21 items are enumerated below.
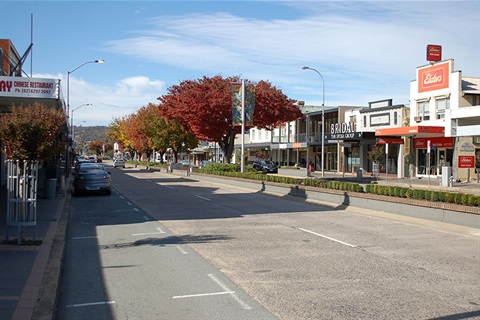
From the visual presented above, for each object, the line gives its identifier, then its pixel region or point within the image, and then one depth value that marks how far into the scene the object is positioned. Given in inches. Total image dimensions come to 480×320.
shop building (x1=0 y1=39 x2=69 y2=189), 582.2
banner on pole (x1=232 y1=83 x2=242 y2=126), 1304.1
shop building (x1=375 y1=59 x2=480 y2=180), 1444.4
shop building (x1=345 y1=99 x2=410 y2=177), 1777.8
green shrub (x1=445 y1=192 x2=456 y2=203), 587.5
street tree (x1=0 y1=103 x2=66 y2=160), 390.0
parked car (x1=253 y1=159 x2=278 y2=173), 2245.4
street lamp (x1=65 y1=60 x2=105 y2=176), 1507.0
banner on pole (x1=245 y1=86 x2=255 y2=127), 1311.5
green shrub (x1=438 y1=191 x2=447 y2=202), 598.9
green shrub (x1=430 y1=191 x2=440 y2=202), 606.5
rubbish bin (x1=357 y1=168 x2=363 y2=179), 1627.7
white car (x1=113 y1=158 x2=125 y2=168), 2847.0
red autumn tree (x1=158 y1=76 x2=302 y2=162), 1524.4
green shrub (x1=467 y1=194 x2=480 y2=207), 552.0
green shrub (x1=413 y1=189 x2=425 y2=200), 633.6
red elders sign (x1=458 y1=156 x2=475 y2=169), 1411.2
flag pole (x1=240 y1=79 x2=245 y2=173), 1269.7
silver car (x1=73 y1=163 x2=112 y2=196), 965.8
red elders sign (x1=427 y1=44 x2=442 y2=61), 1659.7
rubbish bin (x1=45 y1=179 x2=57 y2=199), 842.8
